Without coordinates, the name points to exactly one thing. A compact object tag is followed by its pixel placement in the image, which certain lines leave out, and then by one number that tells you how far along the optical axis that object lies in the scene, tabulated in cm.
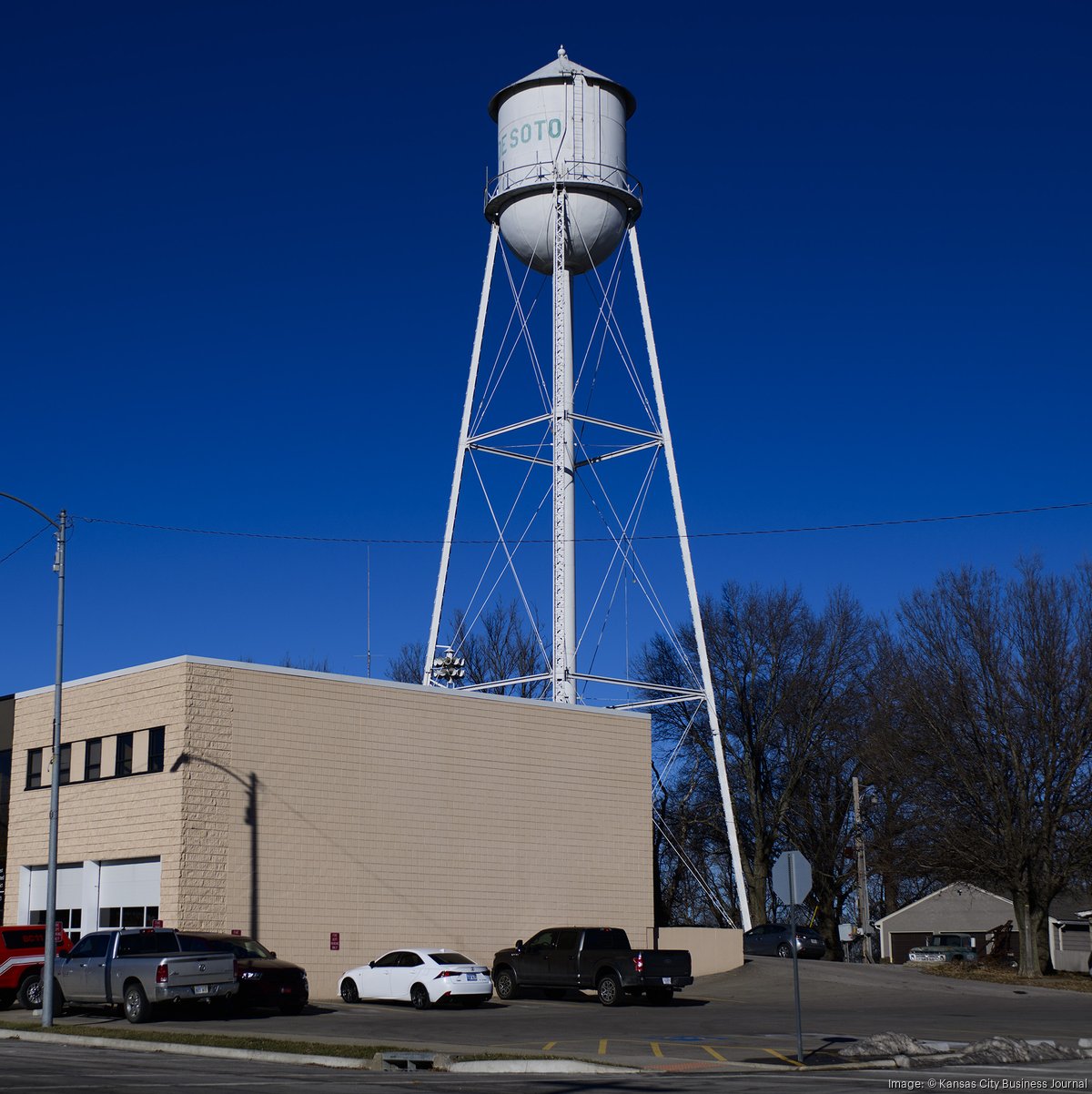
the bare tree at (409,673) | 7062
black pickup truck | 3066
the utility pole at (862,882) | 4931
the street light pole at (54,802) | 2441
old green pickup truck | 6163
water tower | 4069
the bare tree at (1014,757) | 4353
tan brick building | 3184
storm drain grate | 1847
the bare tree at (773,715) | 6062
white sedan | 2919
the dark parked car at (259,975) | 2652
